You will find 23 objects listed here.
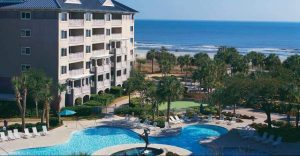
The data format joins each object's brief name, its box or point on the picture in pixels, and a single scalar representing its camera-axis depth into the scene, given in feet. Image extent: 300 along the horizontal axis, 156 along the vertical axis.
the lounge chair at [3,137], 137.69
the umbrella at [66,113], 163.43
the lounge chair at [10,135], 139.35
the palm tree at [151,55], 342.29
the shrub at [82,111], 177.00
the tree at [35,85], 155.84
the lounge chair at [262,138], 141.51
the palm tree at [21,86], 150.61
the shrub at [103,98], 201.98
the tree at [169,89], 163.22
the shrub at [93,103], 190.00
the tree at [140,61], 333.01
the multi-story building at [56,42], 189.27
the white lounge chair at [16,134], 140.97
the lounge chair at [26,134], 142.41
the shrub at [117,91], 225.07
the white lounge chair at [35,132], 144.83
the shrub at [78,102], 195.93
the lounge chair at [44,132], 146.10
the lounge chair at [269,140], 139.74
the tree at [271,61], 280.10
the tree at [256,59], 293.64
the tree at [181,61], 309.83
